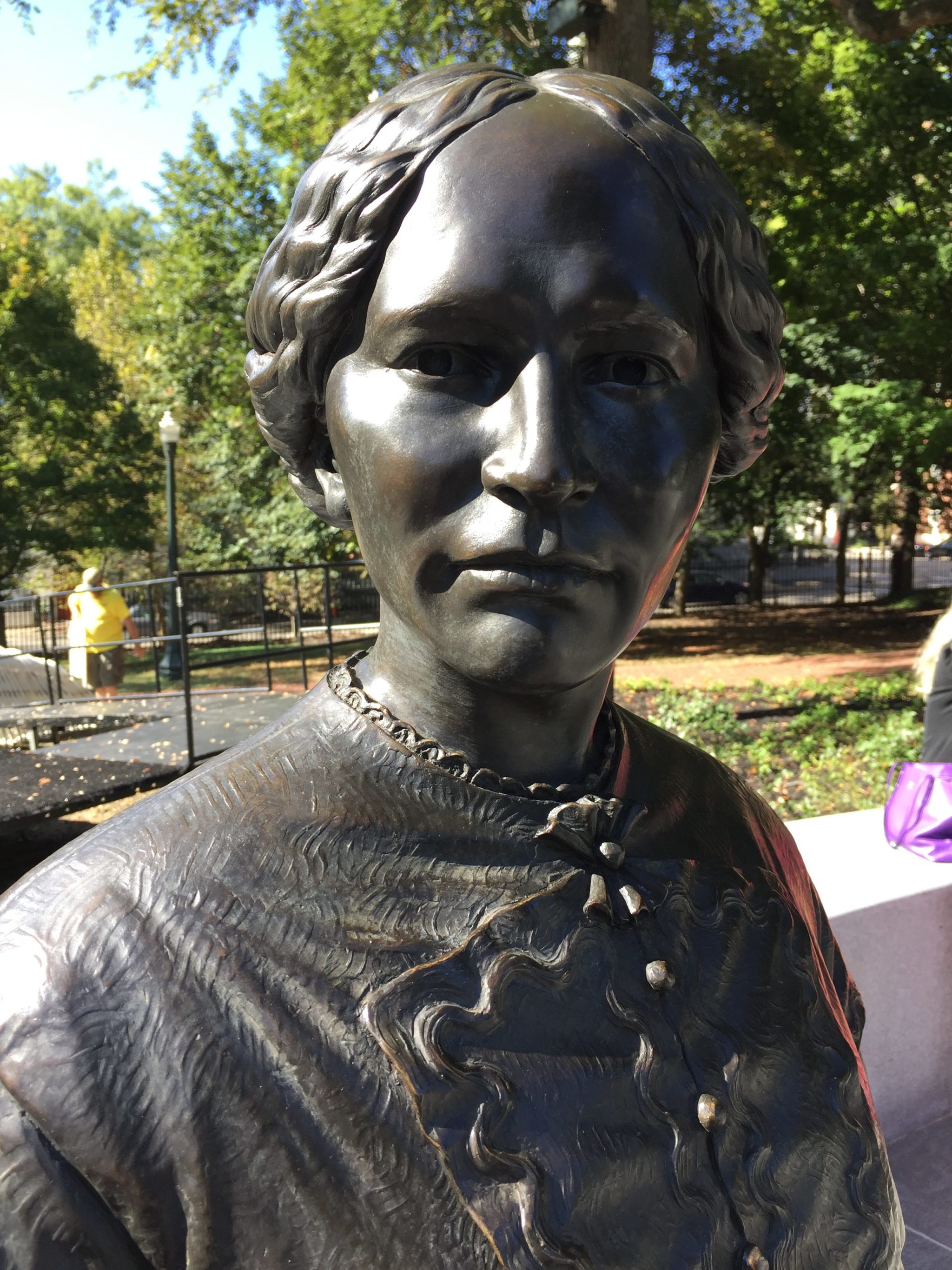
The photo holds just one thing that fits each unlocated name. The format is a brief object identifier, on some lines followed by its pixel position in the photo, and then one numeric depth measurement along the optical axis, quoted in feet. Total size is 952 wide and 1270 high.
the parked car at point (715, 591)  108.27
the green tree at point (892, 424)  36.32
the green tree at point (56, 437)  66.54
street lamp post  53.16
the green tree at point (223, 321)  46.91
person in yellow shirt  40.34
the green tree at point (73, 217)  127.54
